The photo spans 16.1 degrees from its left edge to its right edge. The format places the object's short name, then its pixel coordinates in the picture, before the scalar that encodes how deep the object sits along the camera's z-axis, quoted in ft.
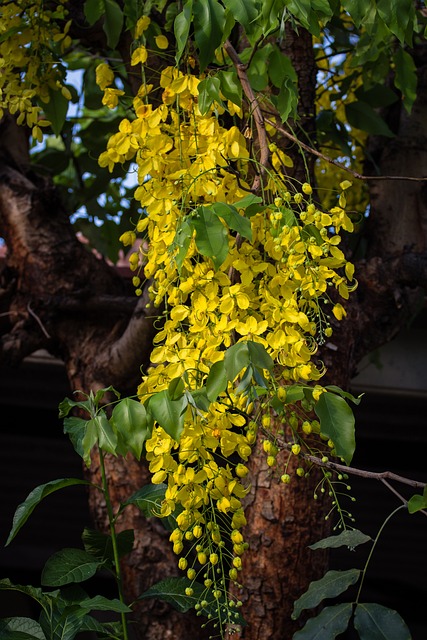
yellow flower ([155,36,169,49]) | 7.14
